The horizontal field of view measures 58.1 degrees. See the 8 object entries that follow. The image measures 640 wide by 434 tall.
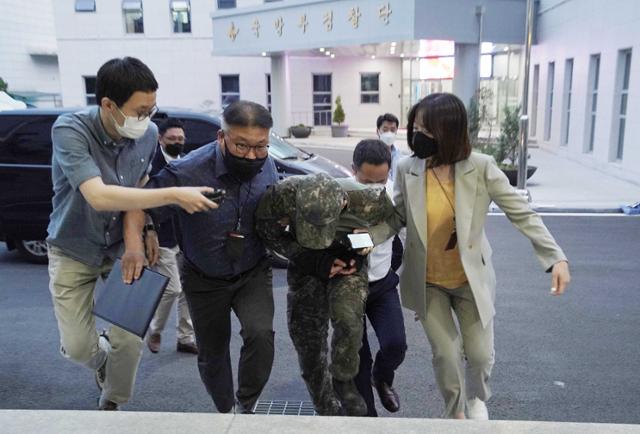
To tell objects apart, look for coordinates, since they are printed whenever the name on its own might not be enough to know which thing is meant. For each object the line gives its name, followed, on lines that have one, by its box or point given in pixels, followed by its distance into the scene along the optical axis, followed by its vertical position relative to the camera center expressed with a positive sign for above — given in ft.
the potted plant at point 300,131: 84.43 -4.26
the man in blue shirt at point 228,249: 9.17 -2.42
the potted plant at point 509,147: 40.98 -3.42
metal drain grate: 11.69 -6.22
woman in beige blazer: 9.39 -2.23
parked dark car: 21.77 -2.52
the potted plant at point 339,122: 86.17 -3.18
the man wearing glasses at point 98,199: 8.91 -1.46
